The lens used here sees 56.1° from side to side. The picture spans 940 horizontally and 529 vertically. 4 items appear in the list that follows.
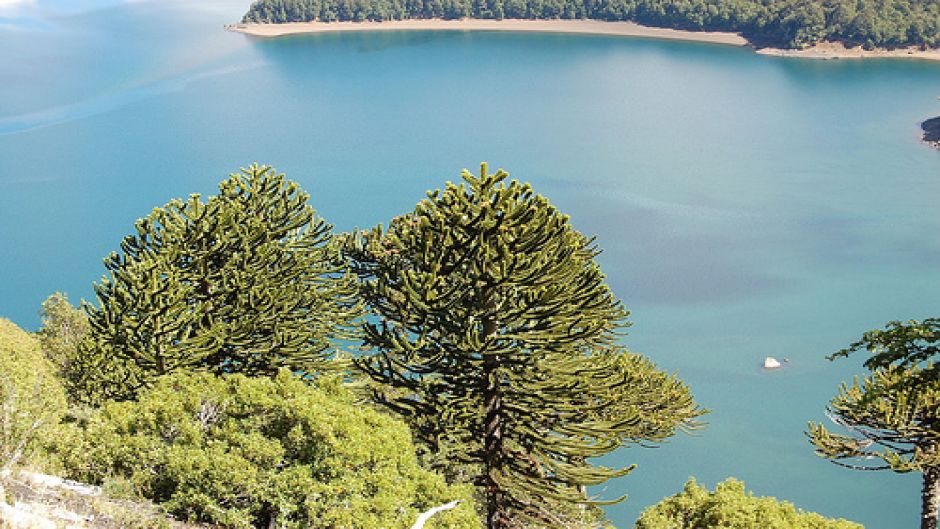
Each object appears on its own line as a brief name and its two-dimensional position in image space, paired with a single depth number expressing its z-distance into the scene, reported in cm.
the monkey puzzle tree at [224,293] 1531
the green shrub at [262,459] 1006
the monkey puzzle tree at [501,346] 1352
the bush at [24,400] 1059
